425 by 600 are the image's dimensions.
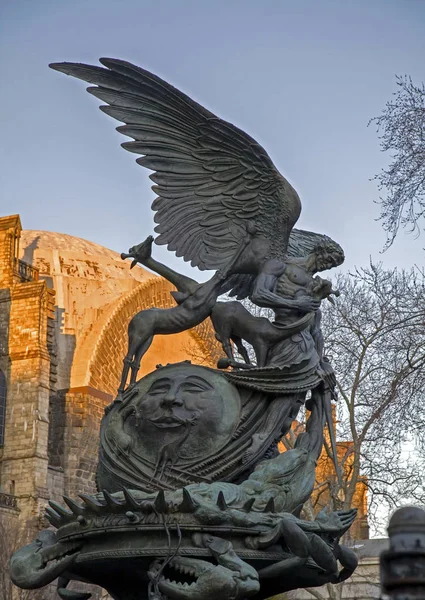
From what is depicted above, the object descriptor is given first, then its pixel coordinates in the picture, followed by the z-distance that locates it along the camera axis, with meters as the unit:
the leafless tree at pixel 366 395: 22.92
